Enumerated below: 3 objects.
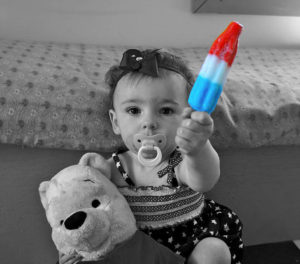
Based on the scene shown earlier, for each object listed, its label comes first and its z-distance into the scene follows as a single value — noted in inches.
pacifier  23.8
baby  25.3
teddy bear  21.8
